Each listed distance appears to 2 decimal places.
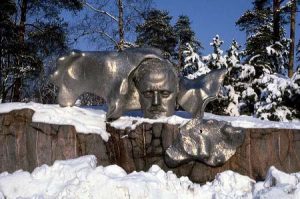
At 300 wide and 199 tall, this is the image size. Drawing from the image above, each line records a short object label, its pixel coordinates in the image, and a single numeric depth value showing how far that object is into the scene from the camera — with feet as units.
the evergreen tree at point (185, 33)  69.62
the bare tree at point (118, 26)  40.62
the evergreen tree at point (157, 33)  44.34
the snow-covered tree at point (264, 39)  40.06
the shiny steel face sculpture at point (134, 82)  15.60
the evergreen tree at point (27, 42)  37.63
